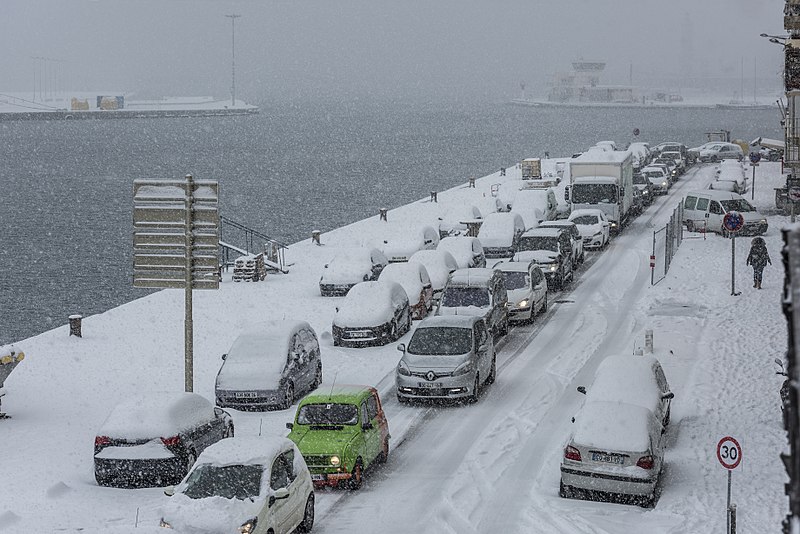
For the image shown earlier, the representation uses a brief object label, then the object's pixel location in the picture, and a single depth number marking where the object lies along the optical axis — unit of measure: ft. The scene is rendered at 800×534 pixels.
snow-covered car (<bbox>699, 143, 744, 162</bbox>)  299.58
